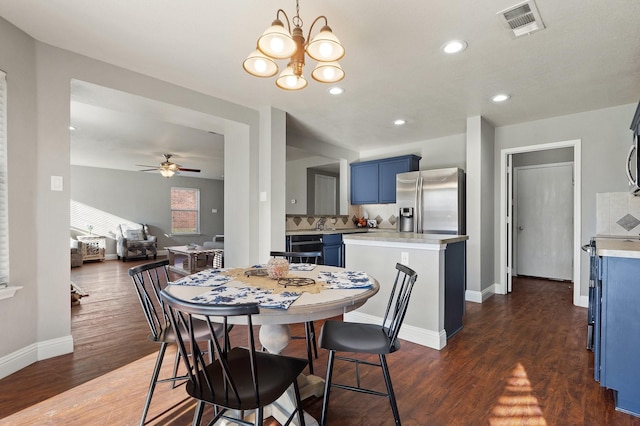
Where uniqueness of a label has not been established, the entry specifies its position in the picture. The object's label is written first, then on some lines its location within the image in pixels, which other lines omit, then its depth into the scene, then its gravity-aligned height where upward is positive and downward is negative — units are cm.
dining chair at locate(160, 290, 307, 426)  109 -68
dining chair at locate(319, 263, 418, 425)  158 -67
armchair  790 -77
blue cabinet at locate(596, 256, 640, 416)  175 -67
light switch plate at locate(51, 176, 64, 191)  248 +23
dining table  130 -39
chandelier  155 +84
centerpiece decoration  184 -33
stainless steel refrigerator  444 +18
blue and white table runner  137 -39
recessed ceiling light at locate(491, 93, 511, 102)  342 +129
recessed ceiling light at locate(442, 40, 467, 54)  236 +128
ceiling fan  660 +93
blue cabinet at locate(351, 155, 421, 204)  543 +66
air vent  197 +129
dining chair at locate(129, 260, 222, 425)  168 -66
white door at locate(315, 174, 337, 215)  799 +48
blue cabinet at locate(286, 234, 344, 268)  425 -46
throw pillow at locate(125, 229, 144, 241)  816 -60
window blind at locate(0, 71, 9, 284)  218 +9
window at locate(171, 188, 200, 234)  963 +4
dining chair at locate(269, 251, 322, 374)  207 -82
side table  752 -85
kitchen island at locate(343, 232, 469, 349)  263 -56
